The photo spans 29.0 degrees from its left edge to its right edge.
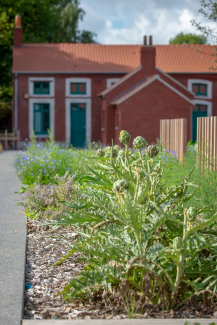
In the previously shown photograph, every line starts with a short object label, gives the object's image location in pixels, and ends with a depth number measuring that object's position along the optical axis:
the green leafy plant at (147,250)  2.68
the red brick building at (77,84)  25.70
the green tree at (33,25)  30.41
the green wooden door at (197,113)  25.72
